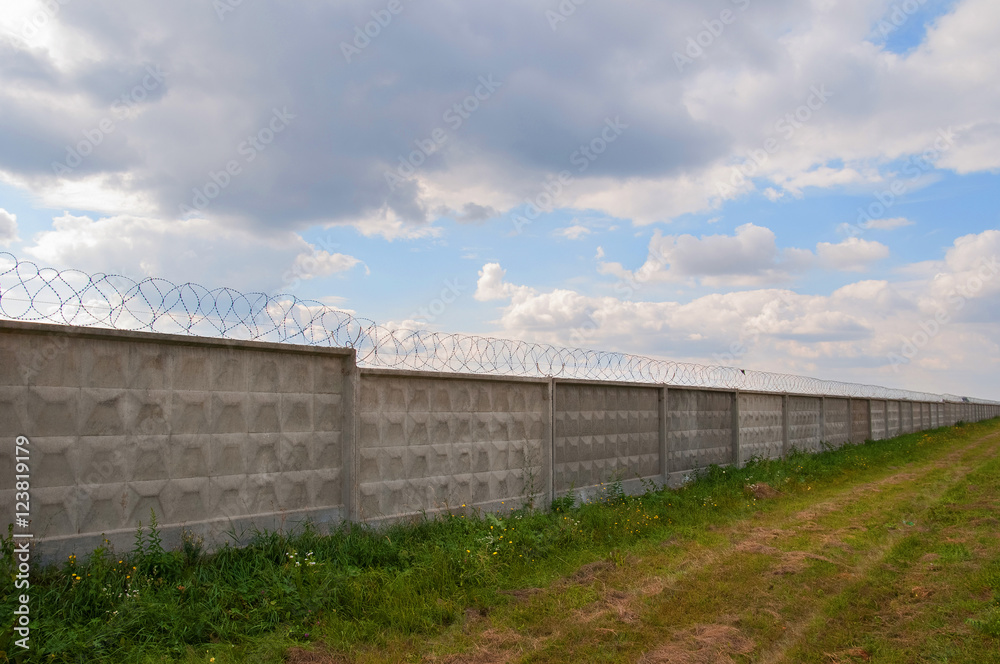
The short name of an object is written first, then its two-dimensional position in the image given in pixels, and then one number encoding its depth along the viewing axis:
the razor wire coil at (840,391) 5.50
